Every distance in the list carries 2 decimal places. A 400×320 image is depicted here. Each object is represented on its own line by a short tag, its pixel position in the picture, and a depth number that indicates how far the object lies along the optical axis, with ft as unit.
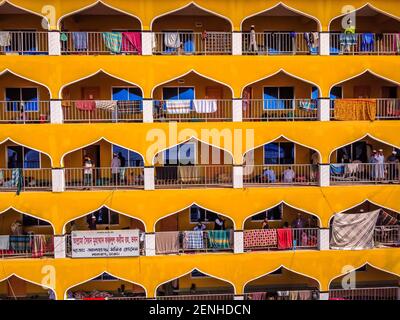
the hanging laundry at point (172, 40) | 53.72
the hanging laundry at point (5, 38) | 52.65
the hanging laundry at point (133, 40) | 52.16
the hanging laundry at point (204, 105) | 53.47
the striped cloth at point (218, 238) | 52.42
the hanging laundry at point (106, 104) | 52.85
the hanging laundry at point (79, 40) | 52.85
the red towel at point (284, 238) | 52.70
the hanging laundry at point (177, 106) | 53.88
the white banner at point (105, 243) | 50.72
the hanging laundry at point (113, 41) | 52.11
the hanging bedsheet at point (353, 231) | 53.11
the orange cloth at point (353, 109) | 53.78
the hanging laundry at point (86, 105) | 52.65
